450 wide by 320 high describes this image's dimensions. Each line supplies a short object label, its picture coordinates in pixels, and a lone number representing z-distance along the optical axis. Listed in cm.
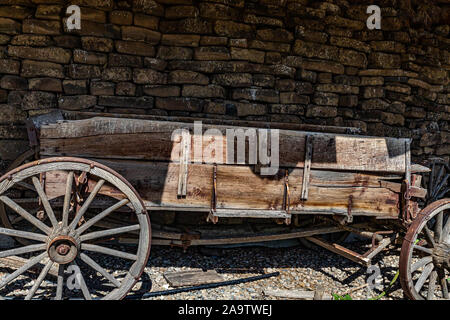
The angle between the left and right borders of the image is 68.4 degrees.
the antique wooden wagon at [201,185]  226
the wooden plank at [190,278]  286
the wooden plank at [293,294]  281
